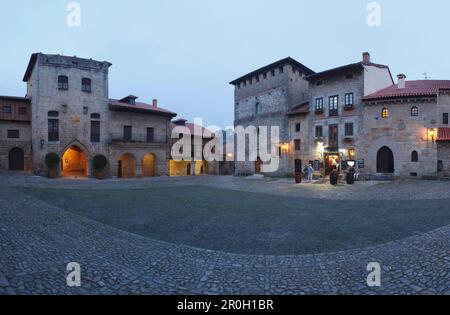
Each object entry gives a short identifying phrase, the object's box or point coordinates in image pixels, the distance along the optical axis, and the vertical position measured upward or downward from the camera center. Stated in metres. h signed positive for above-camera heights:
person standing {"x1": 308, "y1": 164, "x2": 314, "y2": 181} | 22.75 -1.47
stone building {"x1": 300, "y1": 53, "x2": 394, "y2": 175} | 23.95 +4.71
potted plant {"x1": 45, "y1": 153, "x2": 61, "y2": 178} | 24.30 -0.49
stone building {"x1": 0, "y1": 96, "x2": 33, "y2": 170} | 26.31 +2.85
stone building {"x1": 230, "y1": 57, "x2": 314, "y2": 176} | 29.83 +7.87
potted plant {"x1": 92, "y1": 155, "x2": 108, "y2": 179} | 26.83 -0.81
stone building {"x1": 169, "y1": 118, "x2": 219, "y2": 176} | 37.72 +0.53
